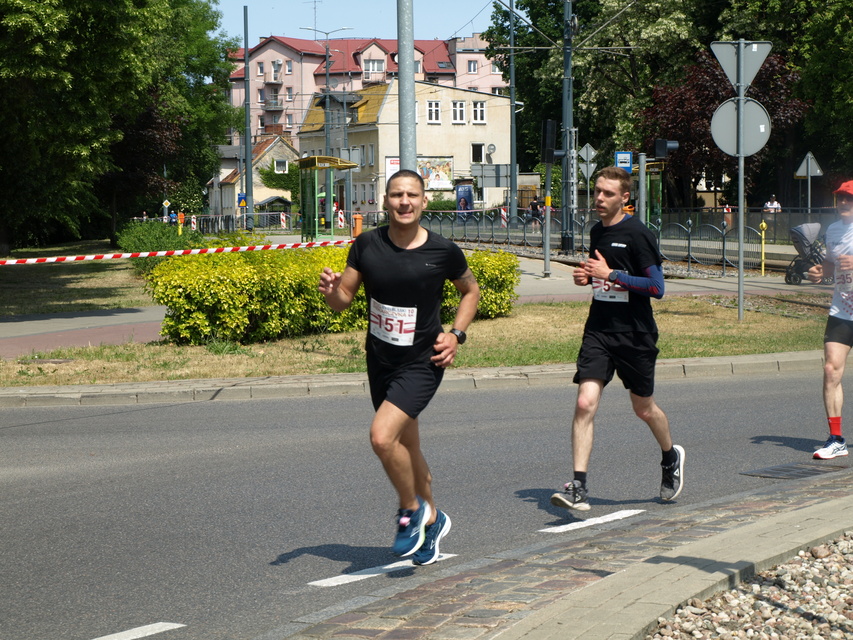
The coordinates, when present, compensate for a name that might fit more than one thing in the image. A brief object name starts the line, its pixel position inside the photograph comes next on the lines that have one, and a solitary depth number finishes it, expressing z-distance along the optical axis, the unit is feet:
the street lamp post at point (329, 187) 113.19
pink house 448.24
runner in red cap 27.66
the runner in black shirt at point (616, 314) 21.66
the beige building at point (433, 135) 304.09
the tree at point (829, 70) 148.05
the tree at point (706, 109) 161.79
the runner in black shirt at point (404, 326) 17.53
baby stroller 49.33
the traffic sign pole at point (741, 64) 50.96
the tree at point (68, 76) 61.62
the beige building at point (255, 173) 382.01
